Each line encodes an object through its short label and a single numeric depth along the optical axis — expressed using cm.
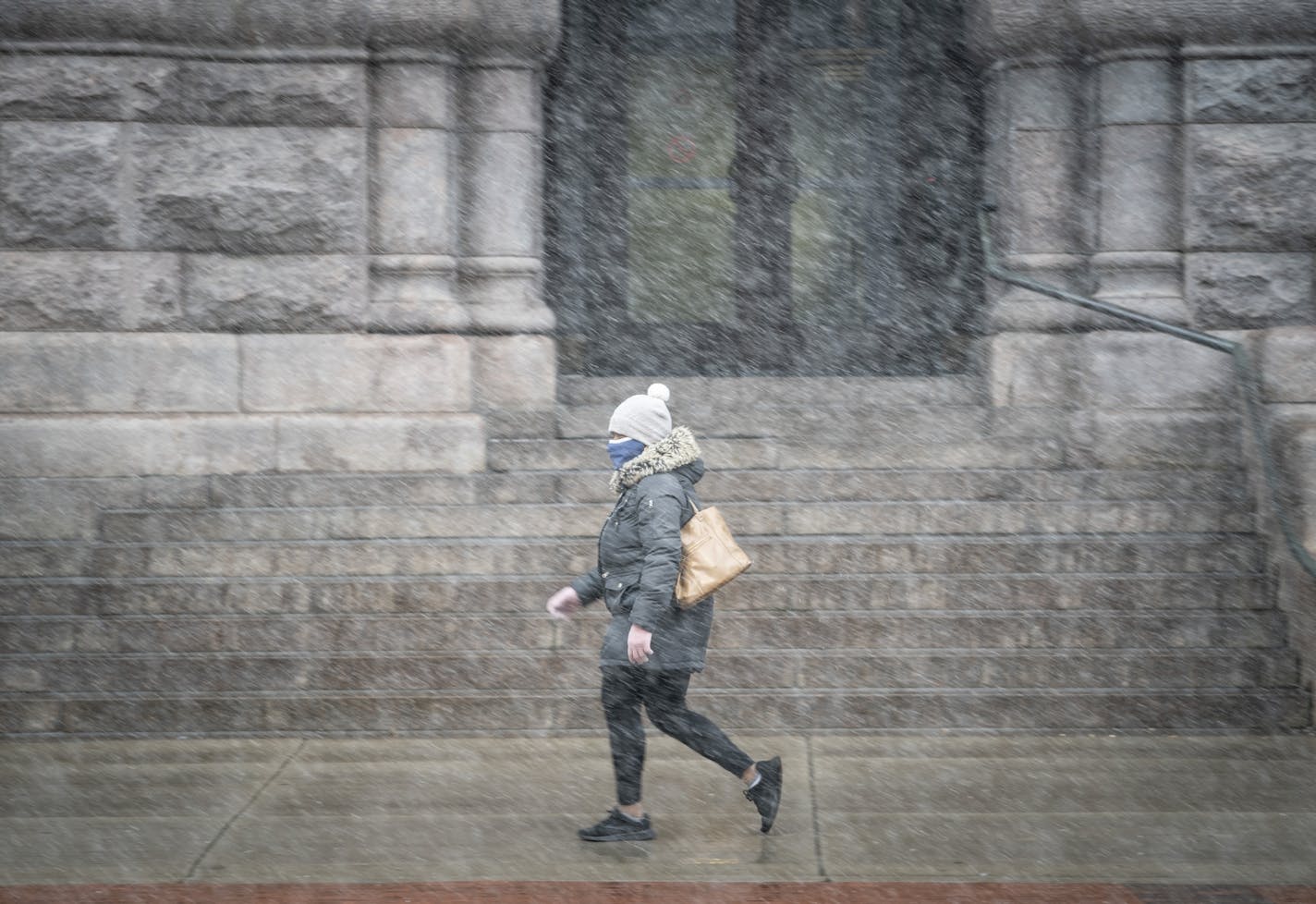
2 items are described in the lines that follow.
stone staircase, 1503
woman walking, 1132
